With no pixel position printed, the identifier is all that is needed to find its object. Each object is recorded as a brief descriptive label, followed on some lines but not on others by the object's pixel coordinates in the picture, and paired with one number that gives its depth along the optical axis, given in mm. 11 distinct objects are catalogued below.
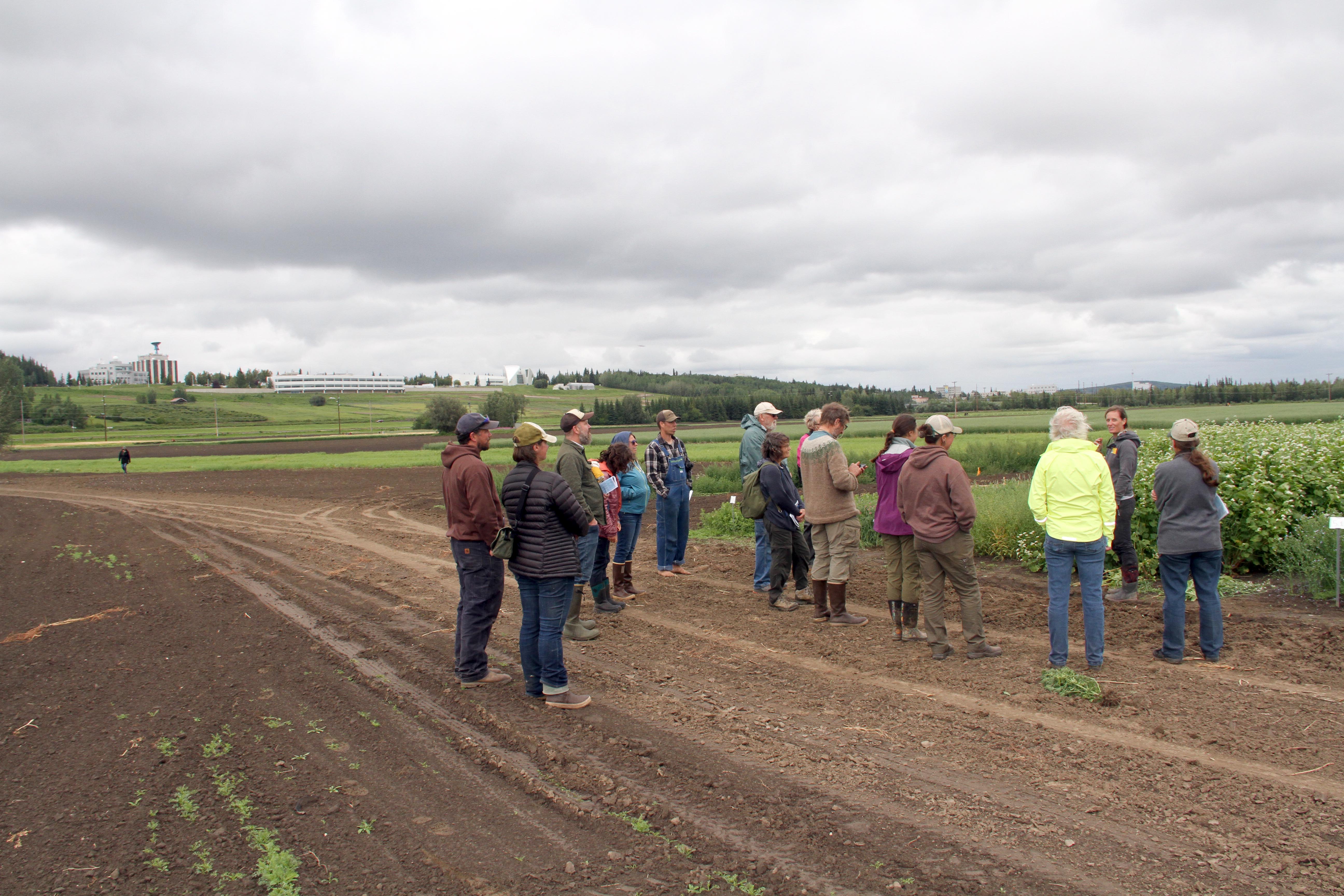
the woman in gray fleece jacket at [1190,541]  6098
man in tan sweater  7496
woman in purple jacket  7109
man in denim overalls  9531
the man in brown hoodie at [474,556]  6051
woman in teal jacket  9086
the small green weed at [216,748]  4793
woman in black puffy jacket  5578
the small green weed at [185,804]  4031
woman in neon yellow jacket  5977
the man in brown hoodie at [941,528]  6348
